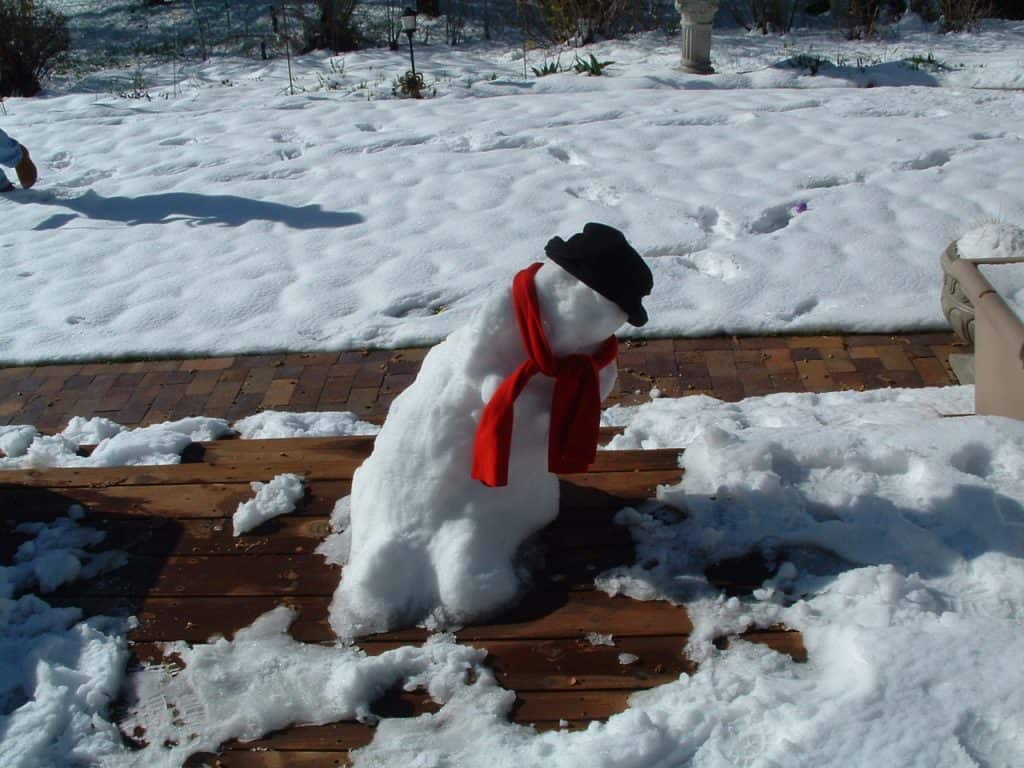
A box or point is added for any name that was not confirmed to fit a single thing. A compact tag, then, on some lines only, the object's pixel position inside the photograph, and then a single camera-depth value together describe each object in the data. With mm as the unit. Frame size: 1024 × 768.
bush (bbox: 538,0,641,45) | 11148
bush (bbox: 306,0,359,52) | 12000
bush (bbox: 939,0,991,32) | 10904
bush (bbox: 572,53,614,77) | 9414
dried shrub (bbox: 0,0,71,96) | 10953
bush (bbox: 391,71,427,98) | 9195
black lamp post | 8641
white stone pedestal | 9172
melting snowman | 2367
